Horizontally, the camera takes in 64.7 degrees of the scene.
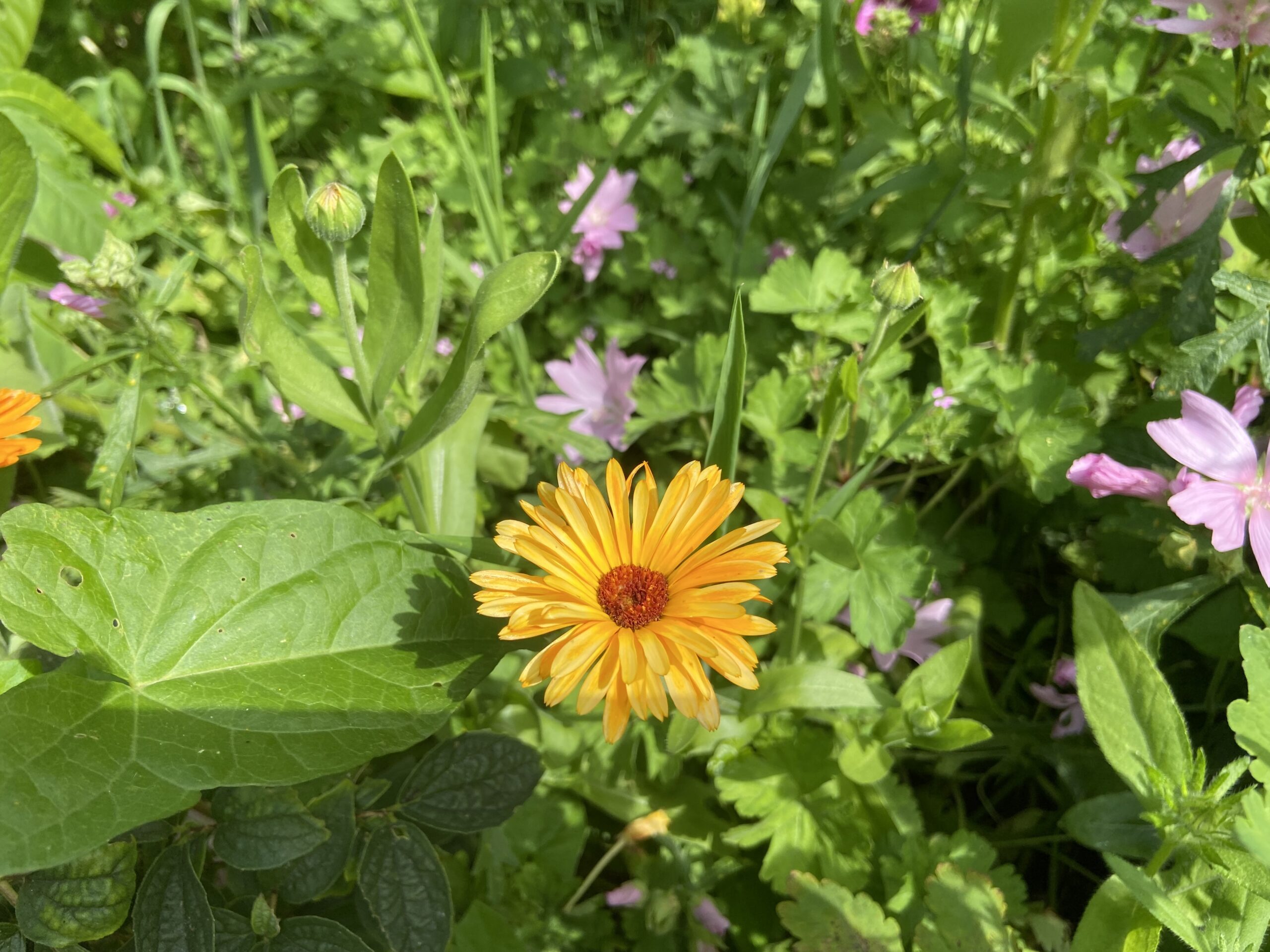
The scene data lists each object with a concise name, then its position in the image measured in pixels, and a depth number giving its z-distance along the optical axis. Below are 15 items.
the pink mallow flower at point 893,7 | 0.36
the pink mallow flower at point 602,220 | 0.38
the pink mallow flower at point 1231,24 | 0.25
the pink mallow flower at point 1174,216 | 0.29
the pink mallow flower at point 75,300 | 0.30
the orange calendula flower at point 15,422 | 0.20
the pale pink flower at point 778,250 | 0.38
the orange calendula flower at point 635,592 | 0.19
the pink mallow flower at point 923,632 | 0.30
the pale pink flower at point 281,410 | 0.37
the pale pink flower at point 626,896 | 0.28
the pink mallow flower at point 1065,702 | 0.29
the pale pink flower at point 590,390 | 0.34
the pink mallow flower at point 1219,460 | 0.24
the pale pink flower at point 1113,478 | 0.26
